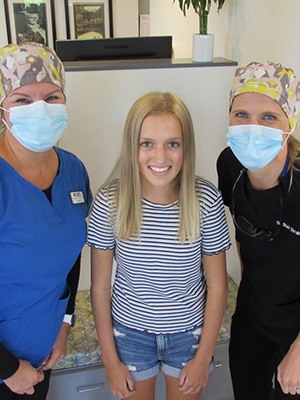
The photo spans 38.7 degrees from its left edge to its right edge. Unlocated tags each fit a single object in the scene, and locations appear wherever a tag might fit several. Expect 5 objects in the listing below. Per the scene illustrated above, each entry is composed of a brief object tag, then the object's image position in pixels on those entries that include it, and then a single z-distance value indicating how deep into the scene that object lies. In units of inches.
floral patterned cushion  70.2
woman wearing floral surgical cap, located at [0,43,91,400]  46.8
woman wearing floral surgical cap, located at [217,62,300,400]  47.1
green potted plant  79.0
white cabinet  70.5
